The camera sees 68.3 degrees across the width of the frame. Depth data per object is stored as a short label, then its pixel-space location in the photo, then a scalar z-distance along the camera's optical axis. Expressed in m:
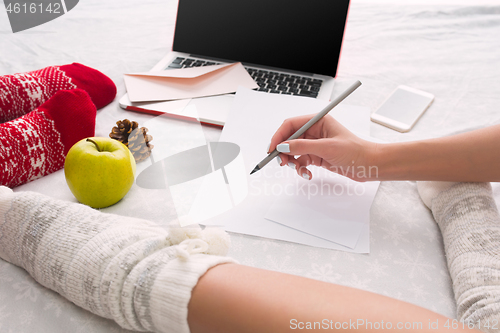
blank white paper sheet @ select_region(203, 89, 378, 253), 0.53
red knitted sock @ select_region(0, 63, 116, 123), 0.71
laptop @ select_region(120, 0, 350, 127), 0.85
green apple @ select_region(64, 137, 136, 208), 0.53
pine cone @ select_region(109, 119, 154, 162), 0.63
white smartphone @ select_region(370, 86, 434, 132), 0.76
